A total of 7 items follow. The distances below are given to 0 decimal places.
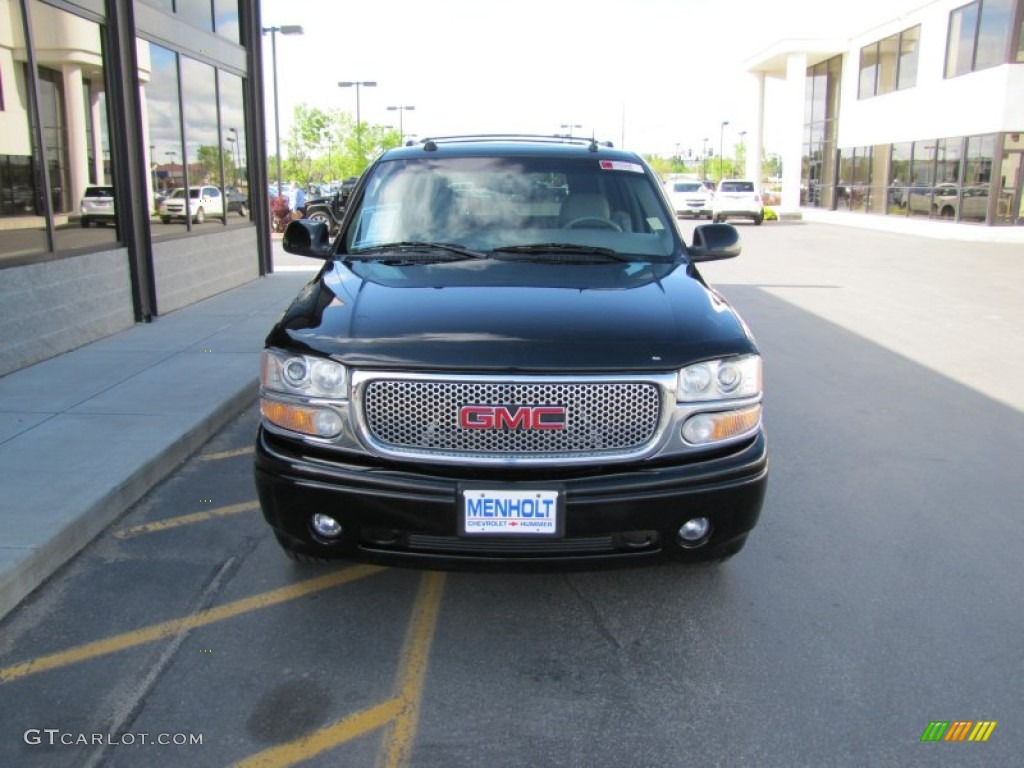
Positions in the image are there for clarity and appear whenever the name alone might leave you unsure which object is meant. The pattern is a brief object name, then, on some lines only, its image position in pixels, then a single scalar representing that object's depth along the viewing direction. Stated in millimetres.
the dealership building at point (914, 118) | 25219
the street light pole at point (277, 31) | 28000
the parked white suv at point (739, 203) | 33906
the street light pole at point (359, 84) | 45656
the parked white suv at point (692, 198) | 40844
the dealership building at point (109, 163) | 7633
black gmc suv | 3137
